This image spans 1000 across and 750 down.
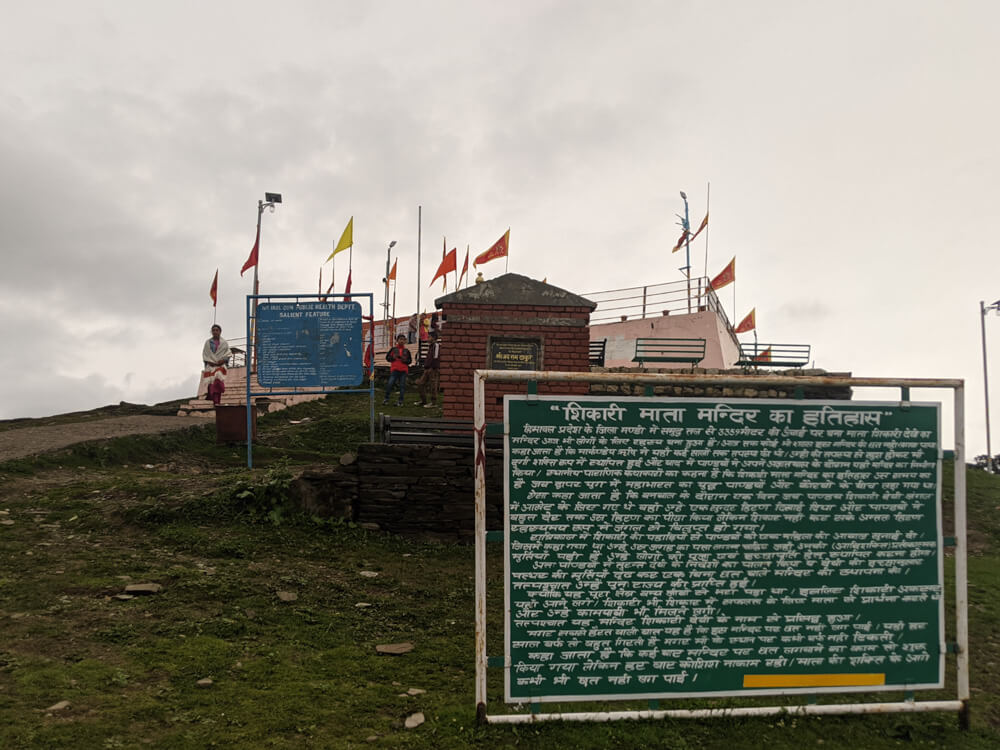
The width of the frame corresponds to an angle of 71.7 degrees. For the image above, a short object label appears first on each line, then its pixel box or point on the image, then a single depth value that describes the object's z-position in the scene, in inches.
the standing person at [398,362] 714.8
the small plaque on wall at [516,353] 553.0
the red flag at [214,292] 1199.3
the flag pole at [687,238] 1232.8
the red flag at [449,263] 1243.2
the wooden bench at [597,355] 885.8
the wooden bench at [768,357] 973.2
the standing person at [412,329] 1315.2
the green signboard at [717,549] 166.9
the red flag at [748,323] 1300.4
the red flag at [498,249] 1149.1
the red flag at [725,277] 1120.8
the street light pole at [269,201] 1111.5
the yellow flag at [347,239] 741.9
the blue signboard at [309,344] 464.8
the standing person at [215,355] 624.7
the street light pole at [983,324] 1064.2
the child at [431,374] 808.9
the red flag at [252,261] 1090.7
